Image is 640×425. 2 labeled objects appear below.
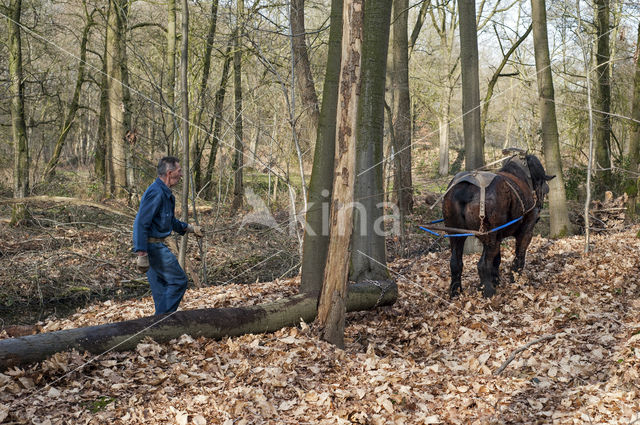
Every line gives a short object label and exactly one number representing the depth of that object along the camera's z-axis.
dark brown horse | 7.78
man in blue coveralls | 6.04
